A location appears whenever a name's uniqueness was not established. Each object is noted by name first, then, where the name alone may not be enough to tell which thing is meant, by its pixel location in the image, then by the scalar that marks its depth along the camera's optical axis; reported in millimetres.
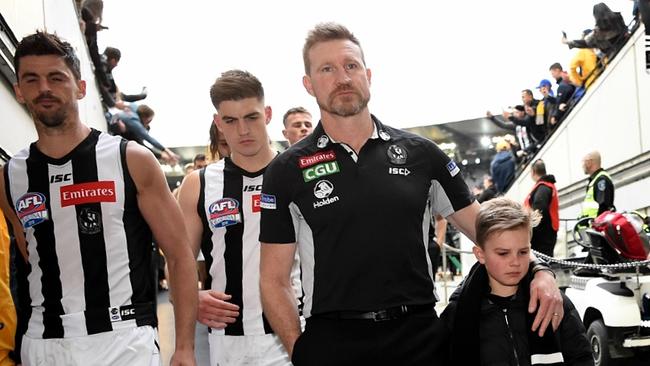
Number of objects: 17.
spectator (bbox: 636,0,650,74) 8867
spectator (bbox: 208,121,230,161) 4166
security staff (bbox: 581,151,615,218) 8297
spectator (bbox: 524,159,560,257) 8672
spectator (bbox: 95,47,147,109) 10523
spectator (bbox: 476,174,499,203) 14773
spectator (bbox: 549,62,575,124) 14354
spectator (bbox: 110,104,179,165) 9922
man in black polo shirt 2311
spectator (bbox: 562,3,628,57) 11172
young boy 2795
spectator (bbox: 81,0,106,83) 9469
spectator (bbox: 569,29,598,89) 12852
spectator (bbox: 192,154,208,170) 7600
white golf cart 5559
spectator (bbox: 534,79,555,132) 15818
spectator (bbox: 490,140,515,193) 19512
